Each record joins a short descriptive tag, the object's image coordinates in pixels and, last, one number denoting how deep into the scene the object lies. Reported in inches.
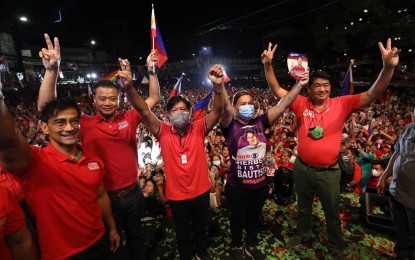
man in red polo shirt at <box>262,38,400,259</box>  120.0
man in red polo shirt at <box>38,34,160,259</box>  102.9
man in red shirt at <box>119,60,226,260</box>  107.7
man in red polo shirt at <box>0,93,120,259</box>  73.2
